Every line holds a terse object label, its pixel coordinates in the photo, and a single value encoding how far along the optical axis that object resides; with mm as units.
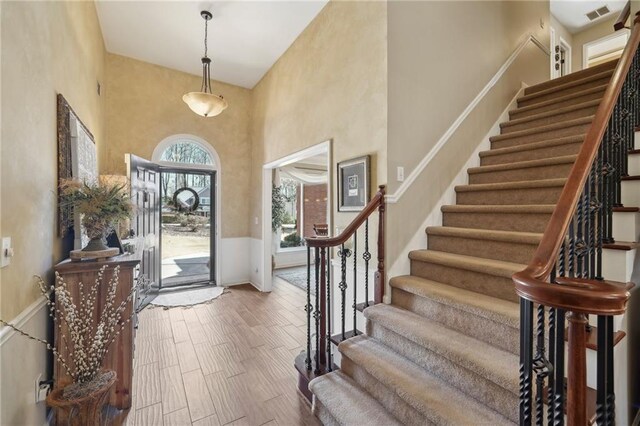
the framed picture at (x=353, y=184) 2599
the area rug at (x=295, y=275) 5345
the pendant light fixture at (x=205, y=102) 3371
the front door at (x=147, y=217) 3733
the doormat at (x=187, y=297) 4215
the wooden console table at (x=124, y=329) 1917
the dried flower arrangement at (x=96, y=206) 1967
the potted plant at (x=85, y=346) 1468
